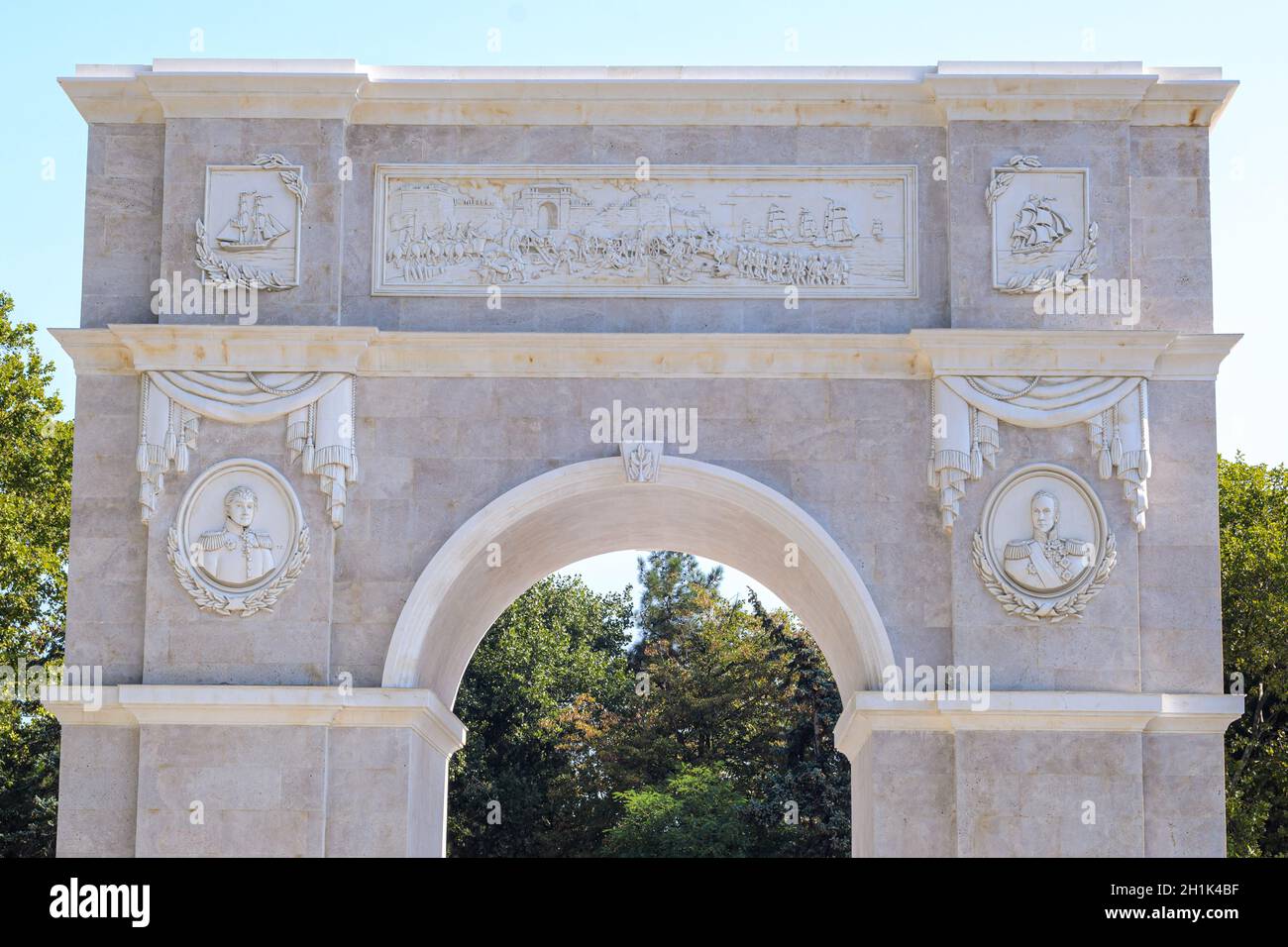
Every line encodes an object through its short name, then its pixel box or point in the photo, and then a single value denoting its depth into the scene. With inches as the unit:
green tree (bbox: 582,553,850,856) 1716.3
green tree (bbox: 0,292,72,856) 1311.5
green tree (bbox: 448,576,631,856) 1808.6
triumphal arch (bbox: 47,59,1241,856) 741.3
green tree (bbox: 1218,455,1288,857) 1398.9
